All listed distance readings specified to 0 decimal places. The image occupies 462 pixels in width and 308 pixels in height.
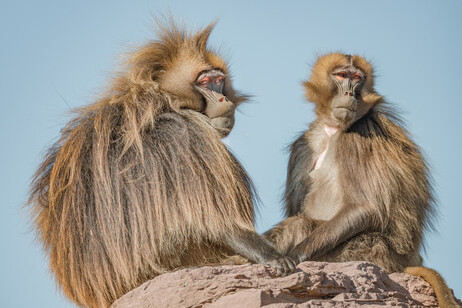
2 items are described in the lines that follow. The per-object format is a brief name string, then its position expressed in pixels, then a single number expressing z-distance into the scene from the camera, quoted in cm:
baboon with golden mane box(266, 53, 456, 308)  1323
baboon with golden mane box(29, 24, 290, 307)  1112
